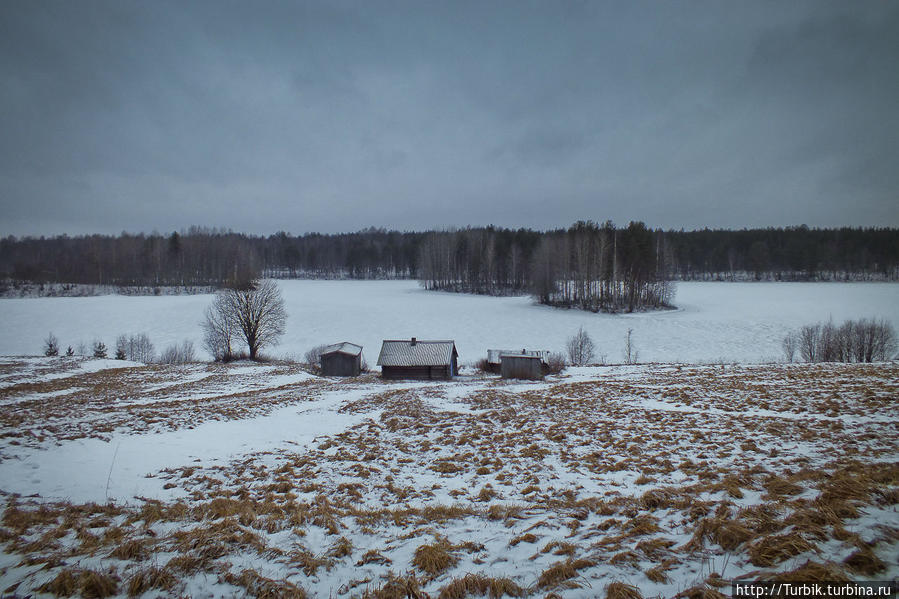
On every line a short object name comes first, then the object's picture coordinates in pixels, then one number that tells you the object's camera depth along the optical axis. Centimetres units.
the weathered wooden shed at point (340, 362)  3503
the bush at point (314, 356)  4116
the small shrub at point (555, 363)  3466
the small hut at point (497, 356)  3469
